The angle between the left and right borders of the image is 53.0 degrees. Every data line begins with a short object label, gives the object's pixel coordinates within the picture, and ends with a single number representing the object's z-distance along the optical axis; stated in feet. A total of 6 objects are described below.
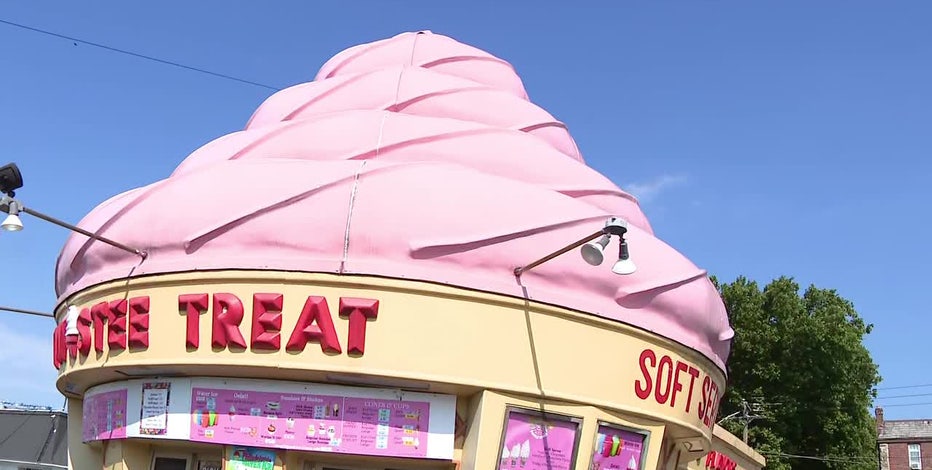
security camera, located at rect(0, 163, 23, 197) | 42.49
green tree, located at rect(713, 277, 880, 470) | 160.04
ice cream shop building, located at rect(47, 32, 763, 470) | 43.98
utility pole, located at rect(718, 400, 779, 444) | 147.60
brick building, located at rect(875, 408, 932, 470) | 212.64
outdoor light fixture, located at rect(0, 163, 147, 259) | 40.65
